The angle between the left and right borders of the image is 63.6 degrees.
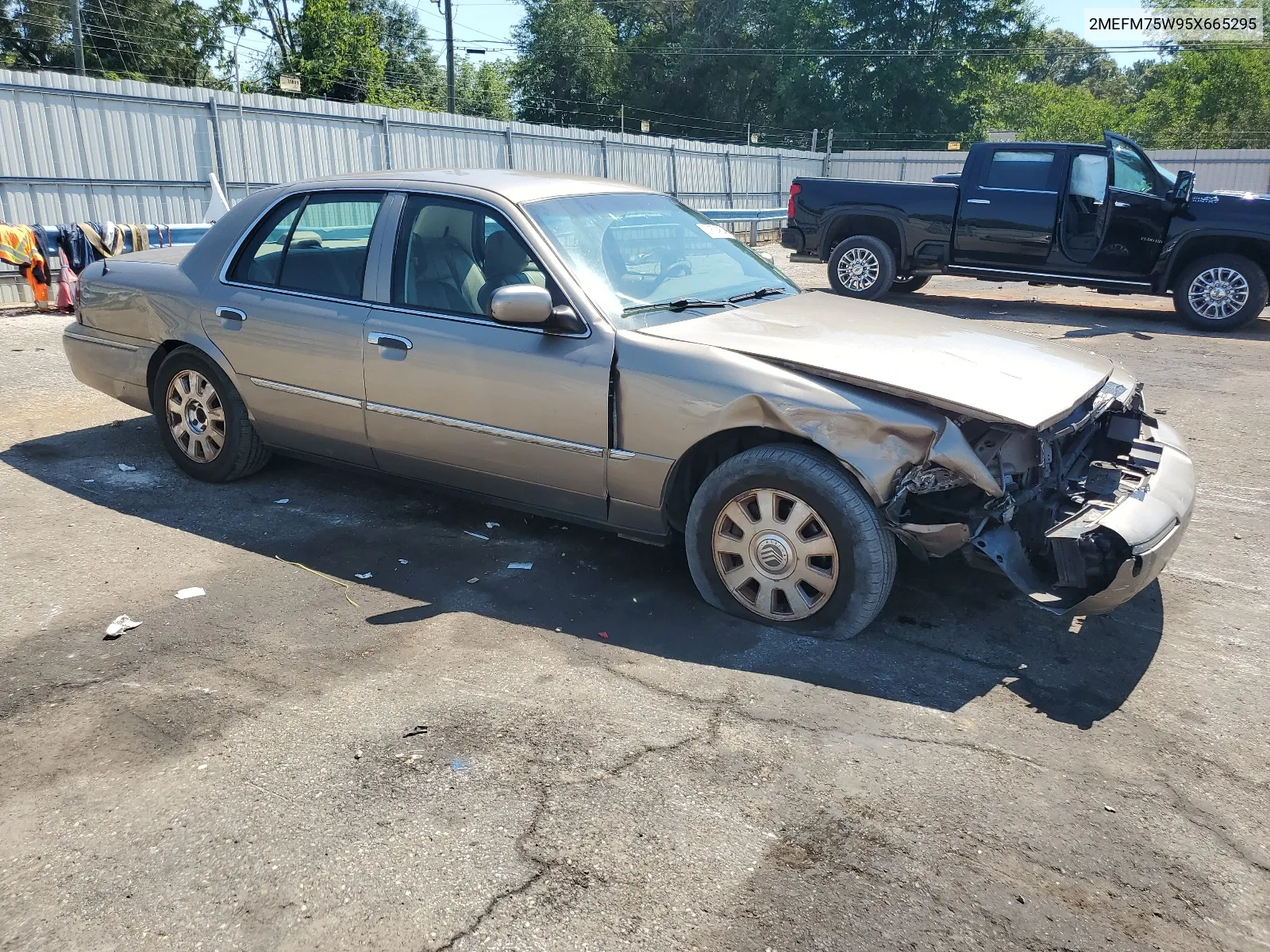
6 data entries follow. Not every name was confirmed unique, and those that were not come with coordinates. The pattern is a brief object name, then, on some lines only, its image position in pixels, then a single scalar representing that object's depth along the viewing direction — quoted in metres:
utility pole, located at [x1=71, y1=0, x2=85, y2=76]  28.78
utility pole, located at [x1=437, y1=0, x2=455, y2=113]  37.16
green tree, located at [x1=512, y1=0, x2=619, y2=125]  51.09
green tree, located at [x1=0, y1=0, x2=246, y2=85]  36.03
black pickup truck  11.54
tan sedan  3.69
